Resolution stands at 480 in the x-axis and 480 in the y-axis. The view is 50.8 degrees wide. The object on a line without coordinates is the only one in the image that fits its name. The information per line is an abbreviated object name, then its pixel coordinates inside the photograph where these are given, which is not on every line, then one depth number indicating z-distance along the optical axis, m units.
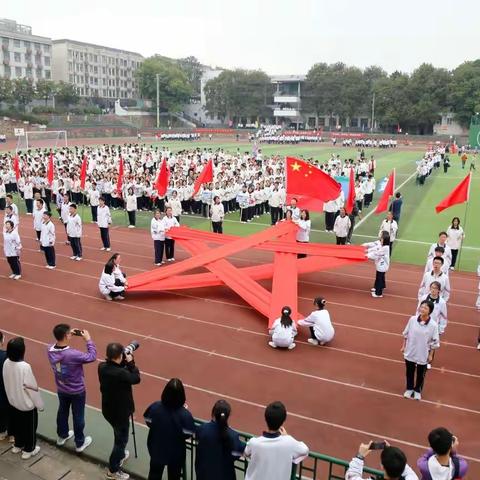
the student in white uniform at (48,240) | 12.20
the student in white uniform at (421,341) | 6.50
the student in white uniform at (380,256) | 10.39
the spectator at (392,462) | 3.43
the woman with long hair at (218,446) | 3.98
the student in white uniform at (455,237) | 12.31
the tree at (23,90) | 68.69
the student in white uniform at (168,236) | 12.91
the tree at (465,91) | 64.25
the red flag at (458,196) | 12.94
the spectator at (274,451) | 3.86
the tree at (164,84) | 87.44
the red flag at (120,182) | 19.53
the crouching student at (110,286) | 10.23
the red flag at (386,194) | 13.97
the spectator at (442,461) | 3.75
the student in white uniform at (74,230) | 13.10
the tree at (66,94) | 76.06
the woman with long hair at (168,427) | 4.28
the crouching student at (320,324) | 8.44
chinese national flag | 12.18
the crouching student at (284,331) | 8.23
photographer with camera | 4.70
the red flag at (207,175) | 16.80
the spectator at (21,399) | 5.03
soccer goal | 51.43
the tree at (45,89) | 72.38
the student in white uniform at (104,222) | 14.01
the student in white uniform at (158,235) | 12.77
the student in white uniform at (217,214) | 15.41
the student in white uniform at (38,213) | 13.87
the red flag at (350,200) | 13.56
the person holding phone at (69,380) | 5.06
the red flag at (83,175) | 18.88
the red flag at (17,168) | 21.51
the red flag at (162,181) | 16.70
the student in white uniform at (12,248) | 11.29
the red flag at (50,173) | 19.89
